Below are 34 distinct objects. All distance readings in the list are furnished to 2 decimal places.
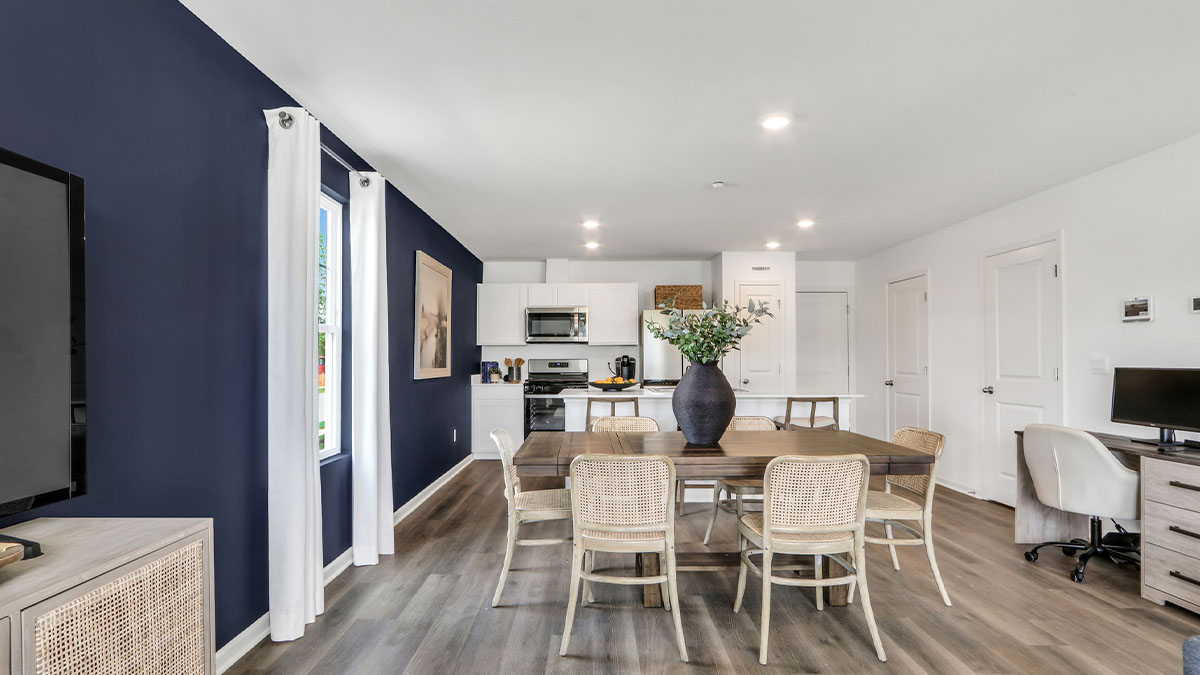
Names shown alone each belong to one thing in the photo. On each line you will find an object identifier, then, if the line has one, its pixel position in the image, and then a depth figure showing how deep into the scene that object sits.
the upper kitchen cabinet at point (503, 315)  6.93
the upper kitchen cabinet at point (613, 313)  6.89
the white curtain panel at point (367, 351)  3.30
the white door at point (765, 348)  6.57
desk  3.68
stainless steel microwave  6.80
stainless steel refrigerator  6.70
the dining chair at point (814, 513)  2.29
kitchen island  4.80
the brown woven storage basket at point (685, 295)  6.81
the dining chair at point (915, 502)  2.78
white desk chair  3.02
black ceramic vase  2.90
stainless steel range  6.78
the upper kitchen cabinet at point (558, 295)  6.90
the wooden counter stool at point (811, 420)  4.73
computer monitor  2.95
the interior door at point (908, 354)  5.71
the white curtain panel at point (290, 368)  2.39
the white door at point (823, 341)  7.18
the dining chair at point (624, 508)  2.29
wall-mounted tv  1.17
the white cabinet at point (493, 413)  6.67
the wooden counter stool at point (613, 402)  4.71
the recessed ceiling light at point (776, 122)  2.86
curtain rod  2.93
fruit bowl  5.34
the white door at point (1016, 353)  4.13
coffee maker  6.76
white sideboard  1.00
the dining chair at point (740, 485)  2.79
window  3.30
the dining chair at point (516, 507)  2.79
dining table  2.51
